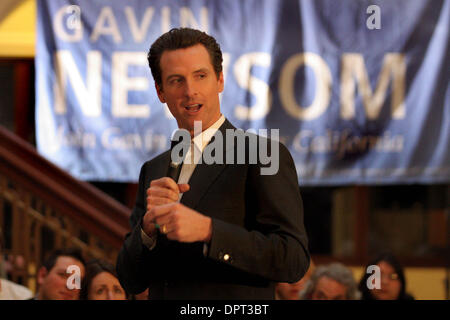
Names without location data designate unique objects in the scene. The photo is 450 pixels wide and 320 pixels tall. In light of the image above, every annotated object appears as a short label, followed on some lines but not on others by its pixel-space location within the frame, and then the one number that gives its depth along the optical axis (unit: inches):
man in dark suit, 119.1
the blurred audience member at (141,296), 298.4
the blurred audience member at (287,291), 369.4
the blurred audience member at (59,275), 309.4
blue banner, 454.3
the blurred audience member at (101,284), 301.6
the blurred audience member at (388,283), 359.9
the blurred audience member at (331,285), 351.6
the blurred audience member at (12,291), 332.2
